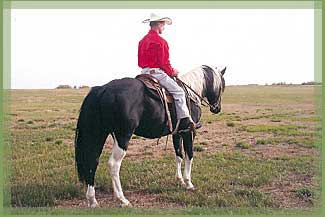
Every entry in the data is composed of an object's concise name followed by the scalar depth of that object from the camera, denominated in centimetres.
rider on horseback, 645
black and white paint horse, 600
